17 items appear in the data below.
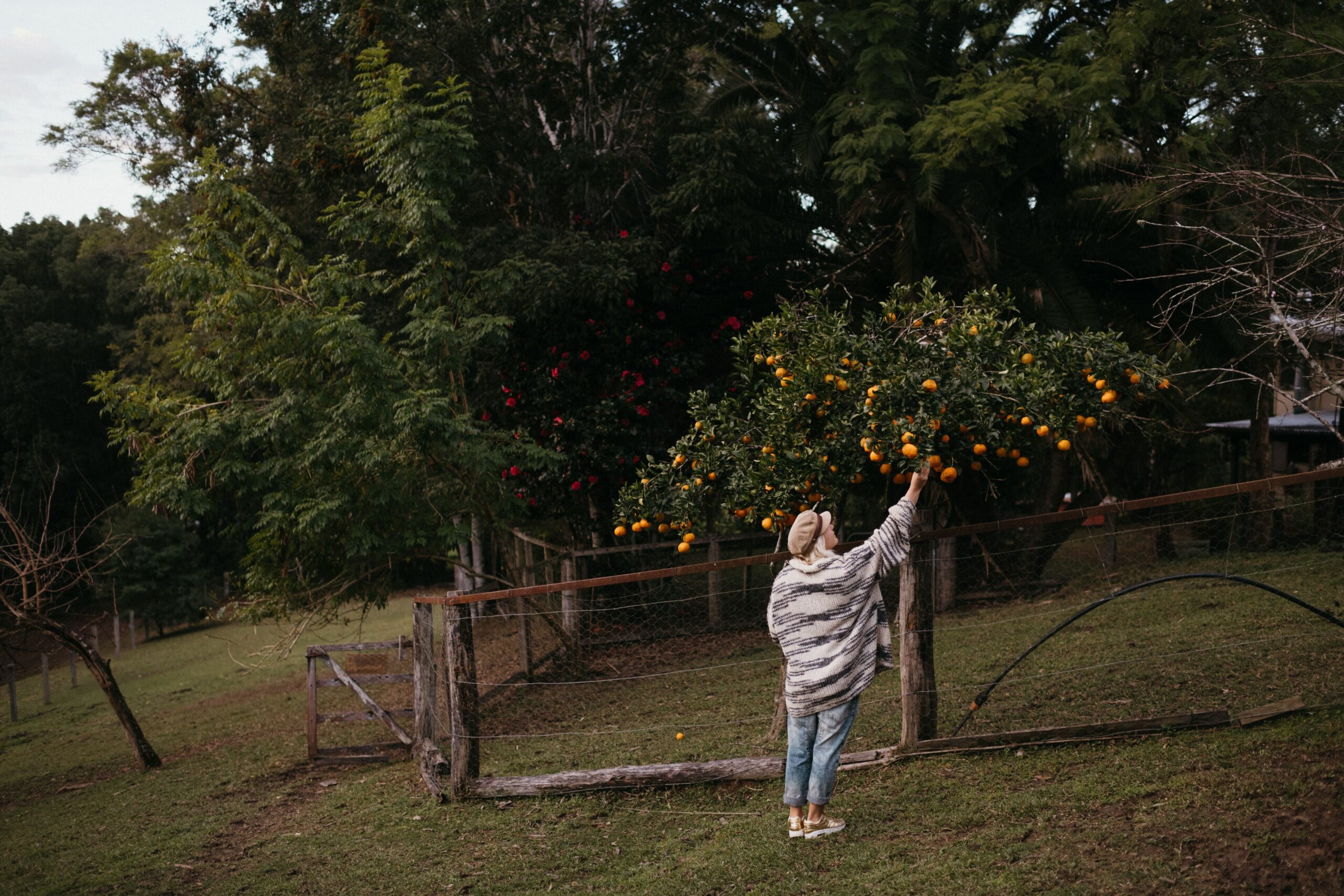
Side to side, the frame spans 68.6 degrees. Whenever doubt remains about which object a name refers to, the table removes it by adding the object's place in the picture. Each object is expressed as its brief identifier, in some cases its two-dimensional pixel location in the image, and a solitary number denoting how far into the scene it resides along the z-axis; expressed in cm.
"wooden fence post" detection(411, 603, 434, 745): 785
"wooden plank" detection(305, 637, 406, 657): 895
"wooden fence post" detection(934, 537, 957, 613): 1285
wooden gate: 902
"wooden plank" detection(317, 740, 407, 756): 942
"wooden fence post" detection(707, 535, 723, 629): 1285
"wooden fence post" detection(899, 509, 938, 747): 627
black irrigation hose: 539
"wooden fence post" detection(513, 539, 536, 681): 1146
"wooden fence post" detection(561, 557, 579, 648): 1150
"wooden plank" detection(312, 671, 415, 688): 902
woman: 513
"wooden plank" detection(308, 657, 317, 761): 948
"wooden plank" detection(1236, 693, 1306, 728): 574
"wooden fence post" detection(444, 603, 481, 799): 696
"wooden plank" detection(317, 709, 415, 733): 912
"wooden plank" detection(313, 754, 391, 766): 945
